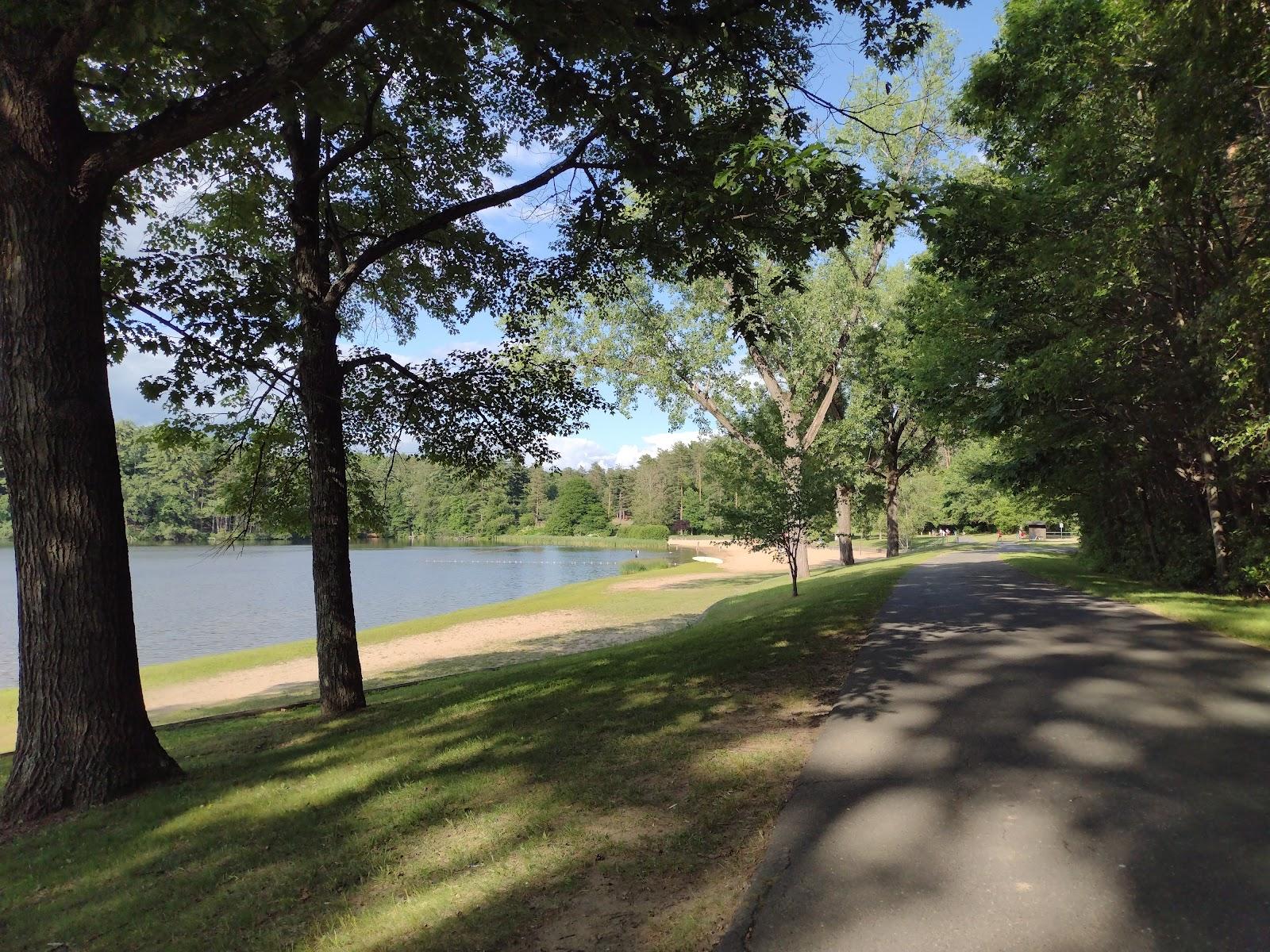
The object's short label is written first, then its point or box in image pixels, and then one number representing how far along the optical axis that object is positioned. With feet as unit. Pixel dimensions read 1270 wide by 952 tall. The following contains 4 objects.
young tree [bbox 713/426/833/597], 51.42
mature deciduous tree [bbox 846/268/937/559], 77.77
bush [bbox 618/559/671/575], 155.33
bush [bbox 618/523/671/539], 317.22
